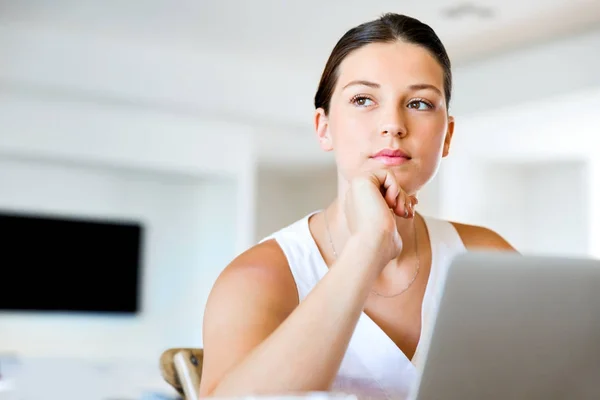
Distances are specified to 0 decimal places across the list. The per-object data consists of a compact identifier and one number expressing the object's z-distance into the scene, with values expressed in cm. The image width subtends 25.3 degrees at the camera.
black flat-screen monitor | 590
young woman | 118
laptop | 102
